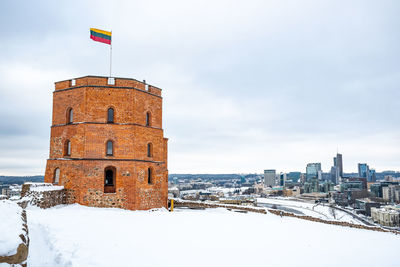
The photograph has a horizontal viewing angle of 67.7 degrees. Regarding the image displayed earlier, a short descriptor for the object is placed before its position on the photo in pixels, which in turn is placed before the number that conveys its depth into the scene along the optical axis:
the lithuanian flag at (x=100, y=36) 19.88
